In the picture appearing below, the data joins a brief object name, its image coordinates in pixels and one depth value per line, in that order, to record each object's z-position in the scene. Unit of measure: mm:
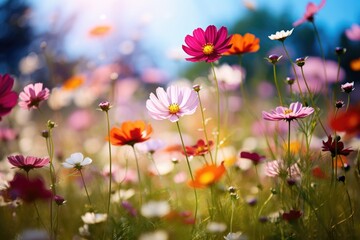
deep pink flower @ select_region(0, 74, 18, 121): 838
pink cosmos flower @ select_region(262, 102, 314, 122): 855
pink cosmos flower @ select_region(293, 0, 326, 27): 1114
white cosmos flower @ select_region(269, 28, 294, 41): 972
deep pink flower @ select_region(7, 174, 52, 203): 724
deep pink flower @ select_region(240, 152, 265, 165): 1058
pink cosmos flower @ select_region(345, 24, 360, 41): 1406
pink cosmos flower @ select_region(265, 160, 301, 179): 1025
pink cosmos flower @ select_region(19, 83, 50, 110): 987
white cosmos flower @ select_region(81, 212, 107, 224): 933
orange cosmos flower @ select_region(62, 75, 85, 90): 1617
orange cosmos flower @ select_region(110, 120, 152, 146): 980
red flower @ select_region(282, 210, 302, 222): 864
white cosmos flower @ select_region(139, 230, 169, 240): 677
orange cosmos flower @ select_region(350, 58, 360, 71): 1234
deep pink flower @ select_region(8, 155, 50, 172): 877
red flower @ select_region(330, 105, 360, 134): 670
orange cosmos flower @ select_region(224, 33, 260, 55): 1097
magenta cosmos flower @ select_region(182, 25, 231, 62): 939
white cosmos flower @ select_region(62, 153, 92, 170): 933
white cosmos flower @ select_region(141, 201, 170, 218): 722
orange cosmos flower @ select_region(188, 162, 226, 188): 796
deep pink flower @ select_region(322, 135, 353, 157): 926
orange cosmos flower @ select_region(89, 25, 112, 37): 1848
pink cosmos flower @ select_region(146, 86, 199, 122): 937
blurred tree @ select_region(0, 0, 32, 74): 9375
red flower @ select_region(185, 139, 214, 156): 1044
